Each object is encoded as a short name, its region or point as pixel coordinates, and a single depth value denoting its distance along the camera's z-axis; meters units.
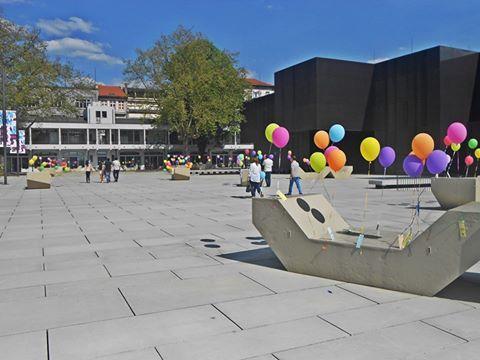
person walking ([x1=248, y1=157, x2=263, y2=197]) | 15.68
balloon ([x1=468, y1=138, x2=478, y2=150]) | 18.28
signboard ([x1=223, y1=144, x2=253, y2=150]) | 80.12
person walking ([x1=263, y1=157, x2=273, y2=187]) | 22.47
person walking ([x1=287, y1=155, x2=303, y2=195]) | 17.66
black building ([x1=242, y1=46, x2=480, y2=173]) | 35.19
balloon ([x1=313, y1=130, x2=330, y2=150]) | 7.71
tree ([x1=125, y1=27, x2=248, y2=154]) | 56.88
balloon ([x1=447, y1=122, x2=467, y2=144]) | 9.42
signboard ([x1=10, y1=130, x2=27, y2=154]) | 37.02
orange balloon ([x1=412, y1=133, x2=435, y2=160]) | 5.89
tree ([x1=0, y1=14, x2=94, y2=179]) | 47.03
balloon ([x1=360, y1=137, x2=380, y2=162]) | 6.51
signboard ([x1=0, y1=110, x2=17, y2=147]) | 30.82
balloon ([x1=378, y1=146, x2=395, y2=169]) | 6.82
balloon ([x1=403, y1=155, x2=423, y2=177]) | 6.35
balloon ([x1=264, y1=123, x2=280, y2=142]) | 8.79
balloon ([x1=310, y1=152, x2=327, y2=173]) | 7.18
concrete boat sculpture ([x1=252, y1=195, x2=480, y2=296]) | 4.64
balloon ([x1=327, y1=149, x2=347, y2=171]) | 6.78
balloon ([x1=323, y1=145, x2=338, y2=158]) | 6.87
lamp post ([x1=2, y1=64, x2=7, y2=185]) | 29.33
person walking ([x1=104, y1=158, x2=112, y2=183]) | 31.88
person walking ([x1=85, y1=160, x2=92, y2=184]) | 32.11
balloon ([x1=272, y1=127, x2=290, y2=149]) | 8.28
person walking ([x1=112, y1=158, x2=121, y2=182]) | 33.19
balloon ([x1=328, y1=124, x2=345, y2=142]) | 7.43
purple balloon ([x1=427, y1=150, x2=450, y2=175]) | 5.93
